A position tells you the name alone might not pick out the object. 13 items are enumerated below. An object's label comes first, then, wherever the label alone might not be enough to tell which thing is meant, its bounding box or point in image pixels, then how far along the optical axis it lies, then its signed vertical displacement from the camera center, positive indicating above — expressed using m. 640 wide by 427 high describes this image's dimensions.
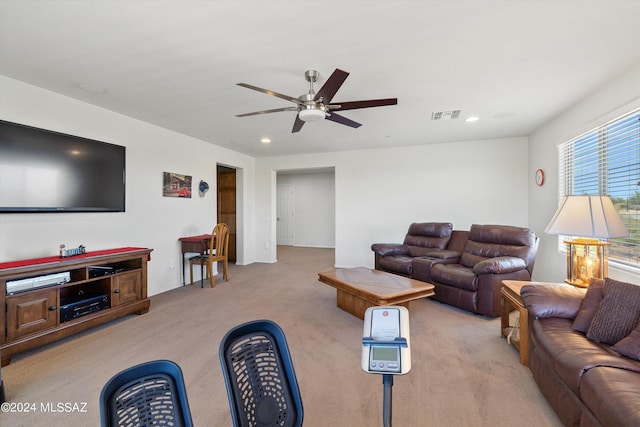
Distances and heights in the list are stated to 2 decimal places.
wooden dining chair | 4.30 -0.66
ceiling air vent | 3.51 +1.24
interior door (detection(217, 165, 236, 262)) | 6.29 +0.24
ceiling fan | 2.32 +0.93
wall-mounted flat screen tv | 2.52 +0.40
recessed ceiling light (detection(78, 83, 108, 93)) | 2.74 +1.23
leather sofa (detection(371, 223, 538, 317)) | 3.14 -0.64
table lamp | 1.97 -0.13
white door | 9.09 -0.11
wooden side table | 2.16 -0.88
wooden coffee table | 2.73 -0.79
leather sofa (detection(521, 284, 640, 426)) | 1.17 -0.76
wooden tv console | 2.21 -0.79
